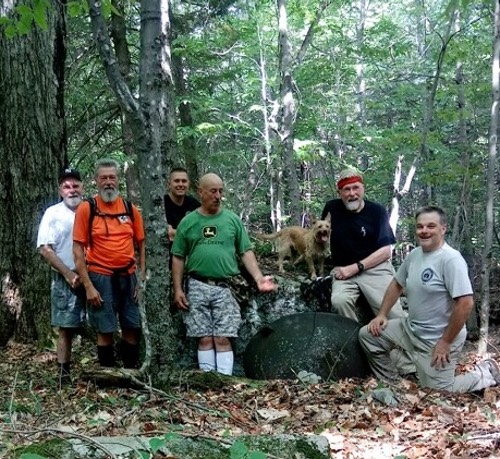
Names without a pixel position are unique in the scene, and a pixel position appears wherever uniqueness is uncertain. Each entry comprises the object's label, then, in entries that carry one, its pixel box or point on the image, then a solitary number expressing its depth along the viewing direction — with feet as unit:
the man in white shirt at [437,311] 16.83
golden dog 23.44
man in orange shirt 16.88
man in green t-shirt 18.51
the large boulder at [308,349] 18.34
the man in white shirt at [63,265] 17.52
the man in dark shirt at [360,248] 20.94
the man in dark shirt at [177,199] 20.74
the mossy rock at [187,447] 9.30
